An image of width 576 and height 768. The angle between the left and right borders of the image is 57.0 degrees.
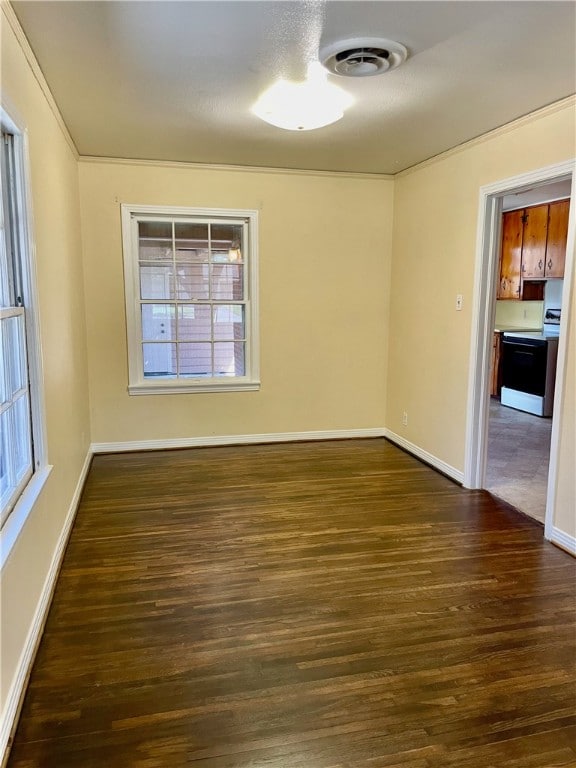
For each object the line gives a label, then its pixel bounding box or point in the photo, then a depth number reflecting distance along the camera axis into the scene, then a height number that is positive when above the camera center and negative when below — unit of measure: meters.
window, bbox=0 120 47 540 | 2.04 -0.17
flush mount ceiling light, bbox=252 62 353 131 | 2.82 +1.14
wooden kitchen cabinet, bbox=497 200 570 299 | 6.07 +0.72
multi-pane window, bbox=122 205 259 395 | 4.62 +0.05
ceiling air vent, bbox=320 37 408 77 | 2.30 +1.13
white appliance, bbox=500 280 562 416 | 6.09 -0.66
